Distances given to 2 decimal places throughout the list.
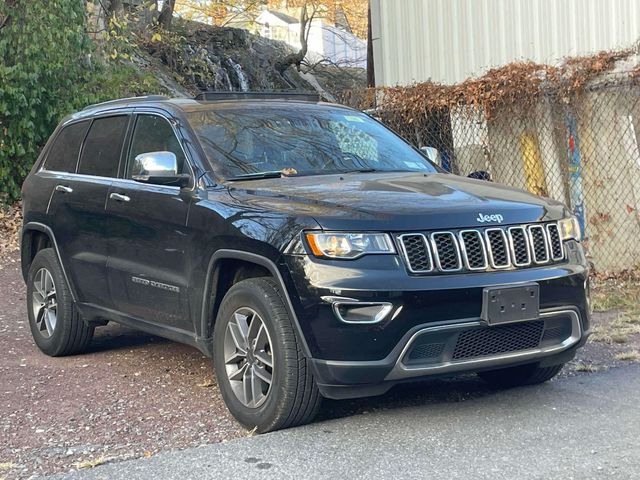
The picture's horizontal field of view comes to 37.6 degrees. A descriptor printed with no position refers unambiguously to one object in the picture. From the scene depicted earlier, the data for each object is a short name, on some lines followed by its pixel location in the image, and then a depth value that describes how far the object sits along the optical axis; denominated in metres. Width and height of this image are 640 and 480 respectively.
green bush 12.80
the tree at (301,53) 25.25
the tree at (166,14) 22.70
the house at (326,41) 36.30
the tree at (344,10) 31.24
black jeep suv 4.61
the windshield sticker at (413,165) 6.24
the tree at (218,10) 27.23
